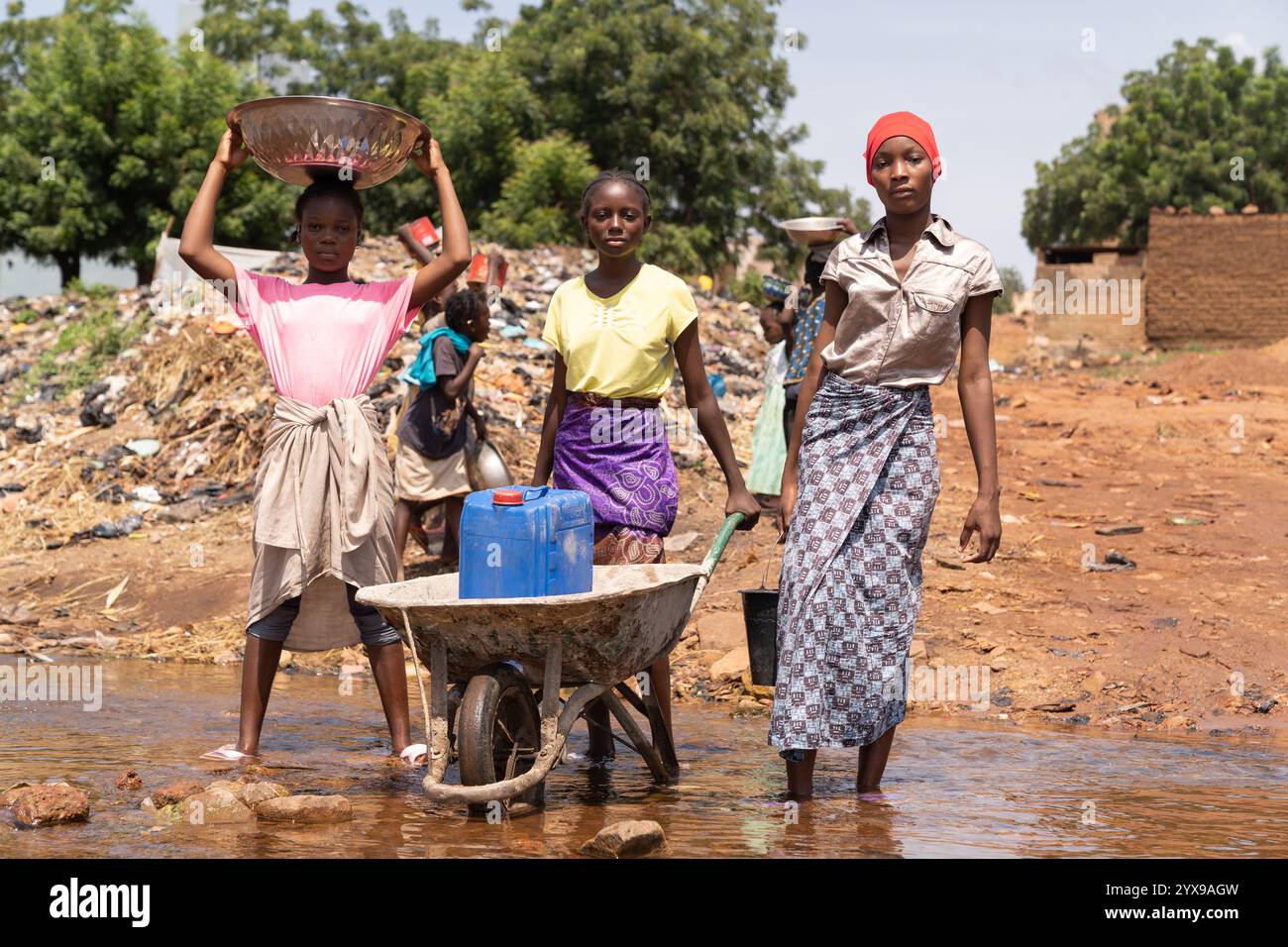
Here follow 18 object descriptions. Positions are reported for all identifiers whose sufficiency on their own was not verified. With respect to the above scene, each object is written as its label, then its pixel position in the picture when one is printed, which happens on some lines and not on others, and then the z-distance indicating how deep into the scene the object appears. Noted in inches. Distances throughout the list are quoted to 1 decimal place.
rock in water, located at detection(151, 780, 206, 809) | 143.9
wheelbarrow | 137.2
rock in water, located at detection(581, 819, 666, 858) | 124.6
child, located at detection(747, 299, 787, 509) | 330.6
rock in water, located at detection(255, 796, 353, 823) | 139.3
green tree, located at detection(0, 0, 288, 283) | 1038.4
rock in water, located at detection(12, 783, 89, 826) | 134.0
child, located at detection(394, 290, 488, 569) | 296.0
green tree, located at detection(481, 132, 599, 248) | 1007.0
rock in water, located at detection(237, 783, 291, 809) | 144.2
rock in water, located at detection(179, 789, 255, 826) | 139.7
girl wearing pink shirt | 169.5
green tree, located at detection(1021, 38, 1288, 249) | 1282.0
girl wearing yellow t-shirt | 167.5
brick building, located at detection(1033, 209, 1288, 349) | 882.8
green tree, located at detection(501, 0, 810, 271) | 1106.7
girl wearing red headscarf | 152.7
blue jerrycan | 144.5
